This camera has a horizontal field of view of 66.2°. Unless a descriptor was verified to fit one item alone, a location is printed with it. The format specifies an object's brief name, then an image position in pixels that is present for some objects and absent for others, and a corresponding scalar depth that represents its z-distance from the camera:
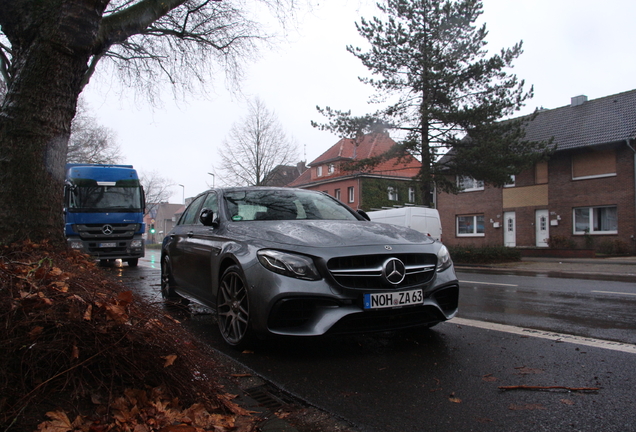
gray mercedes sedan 3.74
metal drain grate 2.89
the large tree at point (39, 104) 5.64
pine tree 22.44
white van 20.84
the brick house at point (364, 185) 46.48
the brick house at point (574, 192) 24.36
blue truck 14.03
